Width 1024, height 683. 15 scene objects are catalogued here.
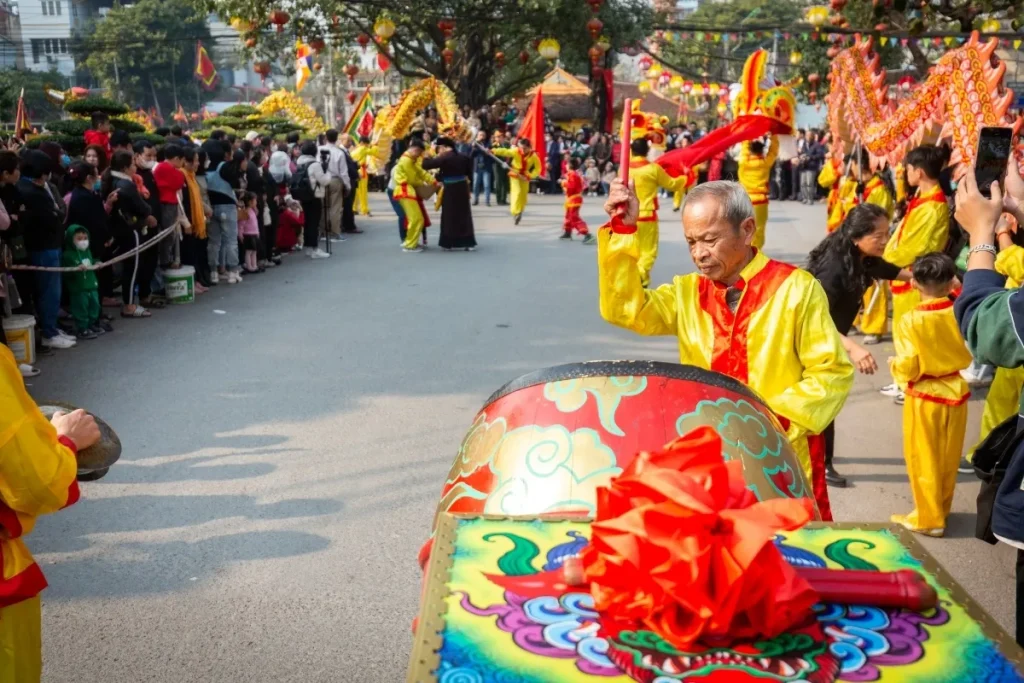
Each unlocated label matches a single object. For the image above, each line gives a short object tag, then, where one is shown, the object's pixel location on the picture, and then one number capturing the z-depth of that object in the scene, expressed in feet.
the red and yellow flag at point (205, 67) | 146.51
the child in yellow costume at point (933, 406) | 16.29
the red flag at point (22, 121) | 48.31
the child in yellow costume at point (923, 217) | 23.48
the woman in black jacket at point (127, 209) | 31.14
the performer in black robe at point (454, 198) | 48.37
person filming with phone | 7.78
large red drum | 8.29
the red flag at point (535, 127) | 55.72
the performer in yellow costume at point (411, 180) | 47.93
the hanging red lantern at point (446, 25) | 86.72
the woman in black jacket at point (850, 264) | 17.67
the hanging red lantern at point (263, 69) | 107.65
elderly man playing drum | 10.10
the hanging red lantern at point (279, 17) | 83.71
